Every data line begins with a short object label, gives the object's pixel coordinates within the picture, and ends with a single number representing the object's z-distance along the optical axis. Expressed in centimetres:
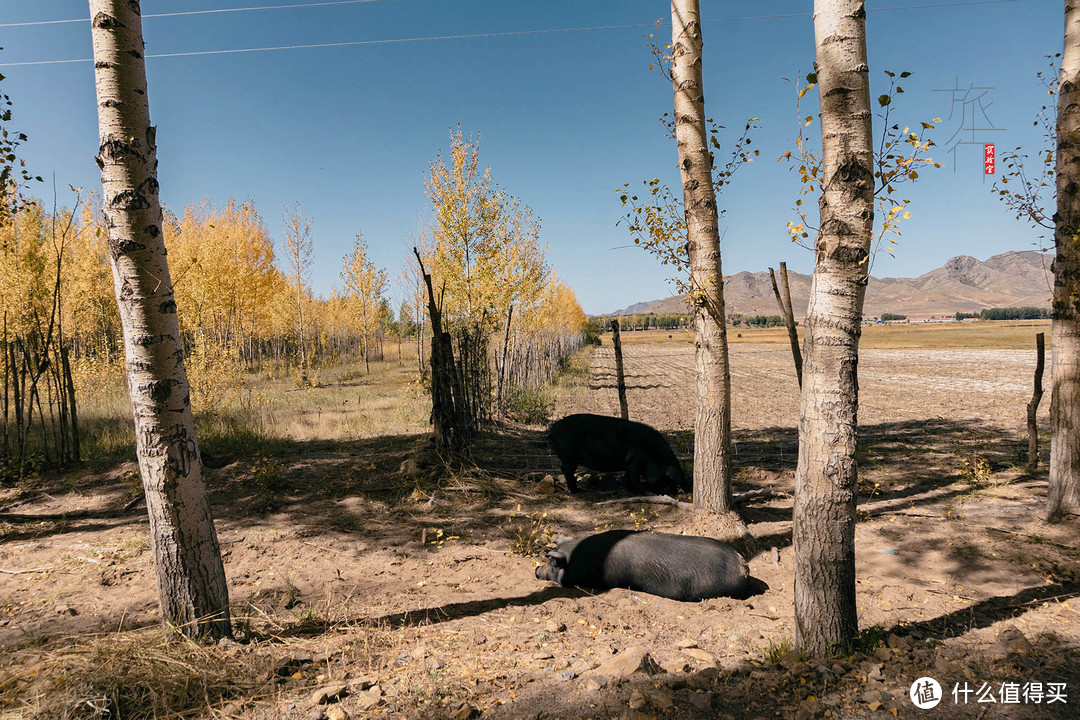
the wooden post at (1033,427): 643
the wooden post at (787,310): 727
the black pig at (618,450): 608
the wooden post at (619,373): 880
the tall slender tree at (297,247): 2164
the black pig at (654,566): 379
